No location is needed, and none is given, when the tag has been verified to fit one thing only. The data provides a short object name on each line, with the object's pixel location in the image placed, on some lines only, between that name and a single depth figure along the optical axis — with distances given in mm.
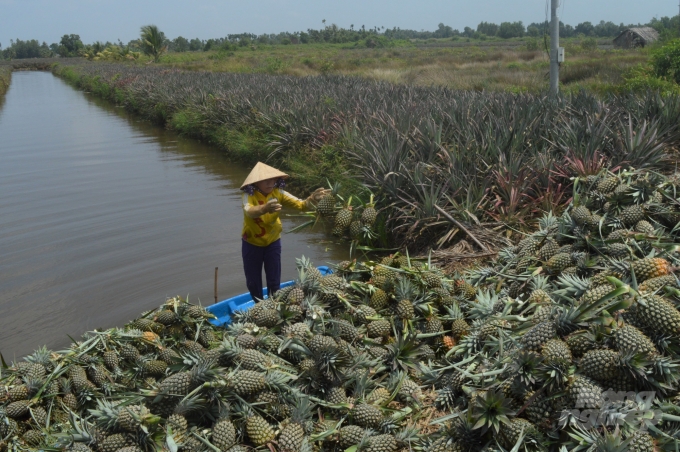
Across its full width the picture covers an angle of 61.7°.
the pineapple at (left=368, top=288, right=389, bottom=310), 3602
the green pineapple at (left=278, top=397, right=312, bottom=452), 2539
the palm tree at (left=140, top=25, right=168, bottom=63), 49656
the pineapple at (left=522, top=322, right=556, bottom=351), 2490
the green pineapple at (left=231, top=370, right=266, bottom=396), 2703
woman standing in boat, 4656
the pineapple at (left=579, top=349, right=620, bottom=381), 2314
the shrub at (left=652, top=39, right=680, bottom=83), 14523
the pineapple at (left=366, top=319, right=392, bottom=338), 3357
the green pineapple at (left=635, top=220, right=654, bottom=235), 3495
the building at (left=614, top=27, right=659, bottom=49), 41666
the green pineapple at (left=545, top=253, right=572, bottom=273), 3495
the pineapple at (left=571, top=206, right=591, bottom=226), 3832
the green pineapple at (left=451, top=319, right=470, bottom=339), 3311
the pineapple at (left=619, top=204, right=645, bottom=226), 3754
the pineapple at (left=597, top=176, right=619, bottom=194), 4289
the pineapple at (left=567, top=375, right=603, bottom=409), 2229
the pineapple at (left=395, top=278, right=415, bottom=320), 3449
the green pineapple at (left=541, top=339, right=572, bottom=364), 2363
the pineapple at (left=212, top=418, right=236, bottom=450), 2555
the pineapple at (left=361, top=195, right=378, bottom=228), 4712
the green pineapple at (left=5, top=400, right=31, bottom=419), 3109
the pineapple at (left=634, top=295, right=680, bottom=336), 2383
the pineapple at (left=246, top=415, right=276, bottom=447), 2578
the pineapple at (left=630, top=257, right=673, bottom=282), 2850
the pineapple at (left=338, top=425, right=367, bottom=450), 2641
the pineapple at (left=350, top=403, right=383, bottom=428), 2738
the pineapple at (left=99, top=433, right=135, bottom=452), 2561
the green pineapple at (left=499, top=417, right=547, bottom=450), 2275
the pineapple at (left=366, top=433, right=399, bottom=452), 2574
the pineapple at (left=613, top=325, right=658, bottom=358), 2297
